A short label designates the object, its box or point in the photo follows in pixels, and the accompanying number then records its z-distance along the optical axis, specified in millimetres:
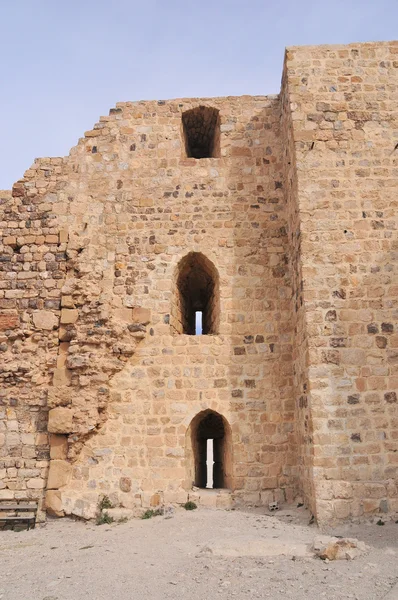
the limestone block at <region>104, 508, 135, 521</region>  7145
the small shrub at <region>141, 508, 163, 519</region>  7137
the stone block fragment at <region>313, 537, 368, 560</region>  5070
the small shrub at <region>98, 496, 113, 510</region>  7289
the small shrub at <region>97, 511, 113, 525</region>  7066
